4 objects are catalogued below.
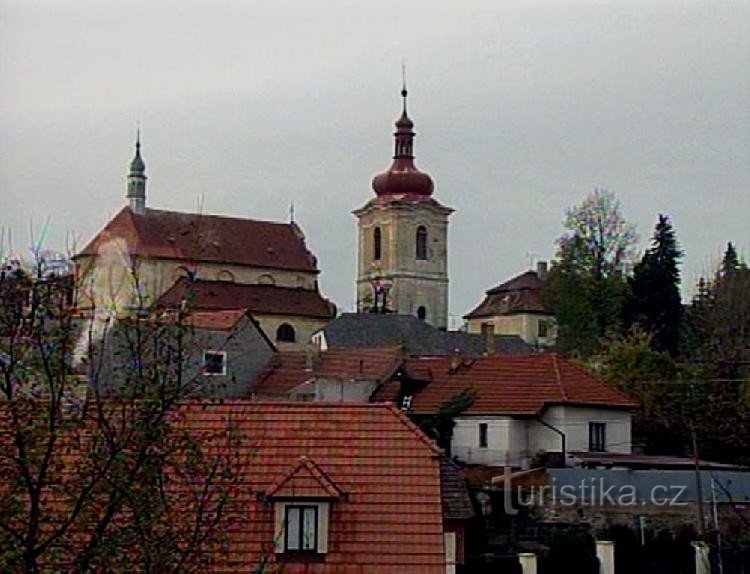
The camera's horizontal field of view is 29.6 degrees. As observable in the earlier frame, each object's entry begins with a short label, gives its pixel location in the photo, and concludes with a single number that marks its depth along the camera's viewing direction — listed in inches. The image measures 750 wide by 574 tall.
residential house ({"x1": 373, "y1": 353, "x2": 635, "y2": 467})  1663.4
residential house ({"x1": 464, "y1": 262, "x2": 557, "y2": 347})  3654.0
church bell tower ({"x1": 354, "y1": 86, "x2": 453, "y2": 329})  3878.0
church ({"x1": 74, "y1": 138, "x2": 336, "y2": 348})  3393.2
